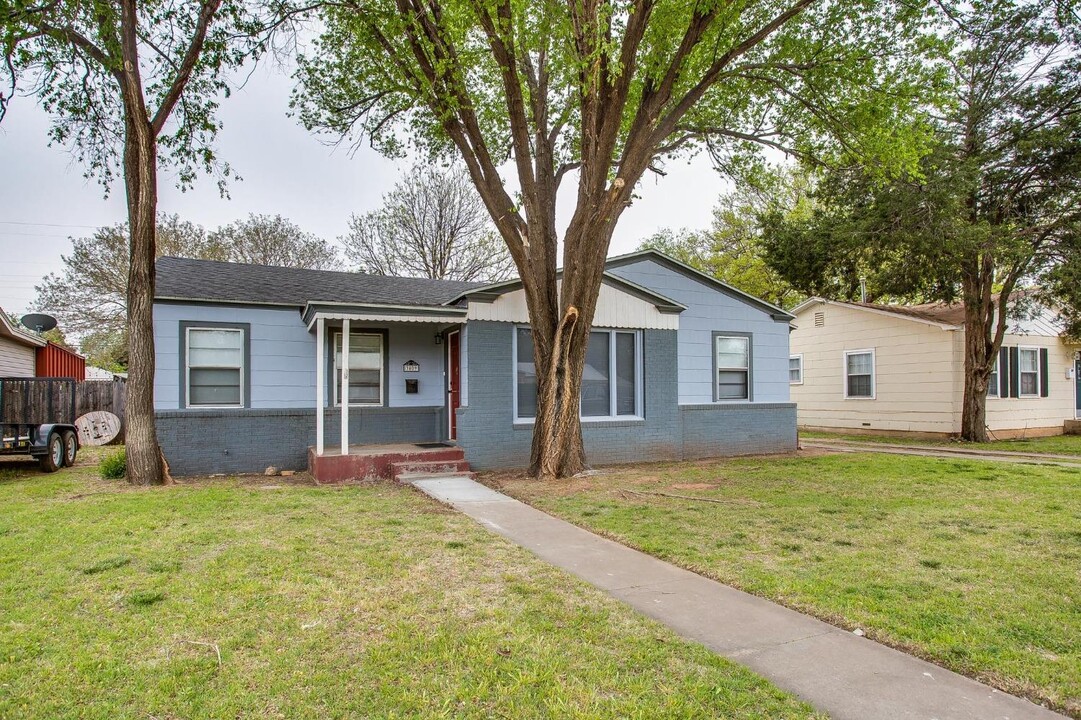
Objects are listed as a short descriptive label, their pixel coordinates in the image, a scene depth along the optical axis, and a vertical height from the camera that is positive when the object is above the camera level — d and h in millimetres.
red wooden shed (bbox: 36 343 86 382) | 17375 +477
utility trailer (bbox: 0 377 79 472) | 9531 -840
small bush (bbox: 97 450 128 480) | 9047 -1353
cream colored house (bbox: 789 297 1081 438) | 15047 +163
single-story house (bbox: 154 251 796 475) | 9438 +180
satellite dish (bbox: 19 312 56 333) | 13602 +1297
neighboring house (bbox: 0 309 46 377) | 14723 +750
